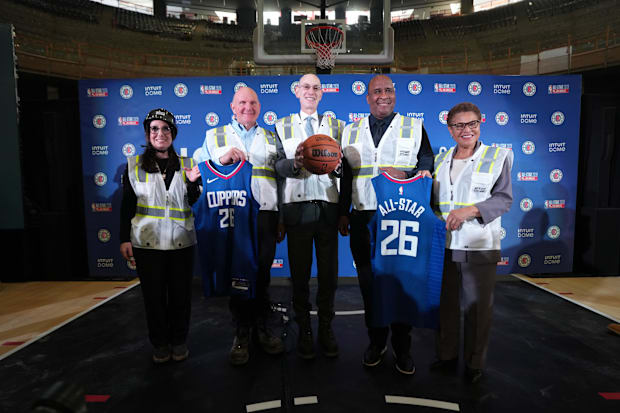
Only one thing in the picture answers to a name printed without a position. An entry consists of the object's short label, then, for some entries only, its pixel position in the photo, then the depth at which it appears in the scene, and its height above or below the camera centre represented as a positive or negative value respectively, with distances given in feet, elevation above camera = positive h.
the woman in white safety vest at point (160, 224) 7.63 -1.06
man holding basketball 7.76 -0.89
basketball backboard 17.35 +8.73
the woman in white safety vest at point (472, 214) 6.79 -0.75
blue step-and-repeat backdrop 14.61 +2.33
